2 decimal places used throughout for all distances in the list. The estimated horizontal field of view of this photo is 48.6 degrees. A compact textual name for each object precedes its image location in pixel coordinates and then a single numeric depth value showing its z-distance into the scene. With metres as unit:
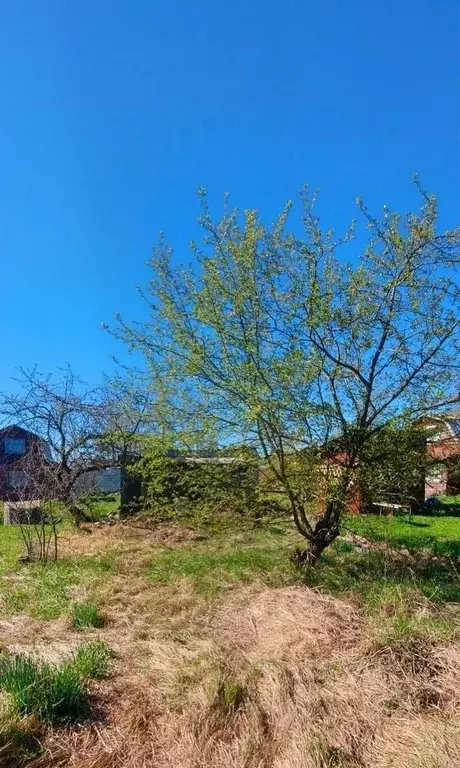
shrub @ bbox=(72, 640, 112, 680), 3.31
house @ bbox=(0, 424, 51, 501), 8.30
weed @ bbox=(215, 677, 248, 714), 2.98
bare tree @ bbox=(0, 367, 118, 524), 10.78
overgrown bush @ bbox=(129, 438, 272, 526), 6.18
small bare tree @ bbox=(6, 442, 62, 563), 7.82
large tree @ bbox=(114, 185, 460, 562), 5.64
